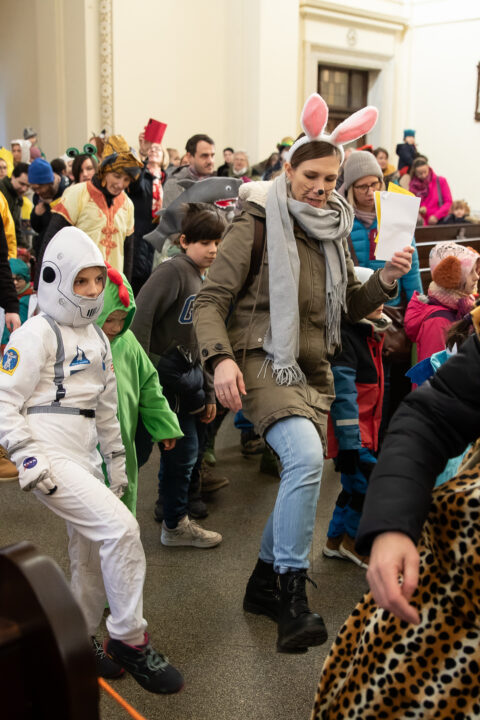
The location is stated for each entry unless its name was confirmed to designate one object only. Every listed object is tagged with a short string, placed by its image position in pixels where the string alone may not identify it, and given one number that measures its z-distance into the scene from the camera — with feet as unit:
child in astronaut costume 8.36
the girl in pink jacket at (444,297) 12.71
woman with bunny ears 8.68
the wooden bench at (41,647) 3.33
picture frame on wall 60.75
